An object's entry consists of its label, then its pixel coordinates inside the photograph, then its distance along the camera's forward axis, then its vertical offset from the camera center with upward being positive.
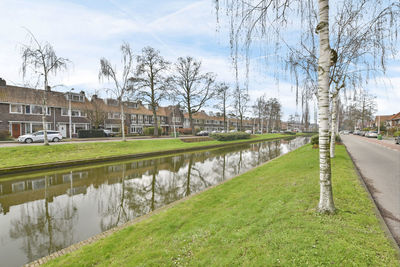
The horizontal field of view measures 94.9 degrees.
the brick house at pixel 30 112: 28.47 +2.70
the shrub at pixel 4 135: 24.94 -1.03
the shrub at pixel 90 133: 32.10 -0.99
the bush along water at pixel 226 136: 34.66 -1.66
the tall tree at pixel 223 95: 37.94 +7.47
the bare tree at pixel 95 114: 38.25 +3.01
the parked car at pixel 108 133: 35.41 -1.10
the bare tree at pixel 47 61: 16.33 +6.09
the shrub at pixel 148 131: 42.41 -0.79
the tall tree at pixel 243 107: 48.70 +5.41
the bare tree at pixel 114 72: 21.19 +6.74
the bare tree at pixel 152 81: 31.84 +8.33
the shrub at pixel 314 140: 19.23 -1.34
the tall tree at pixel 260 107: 57.83 +6.68
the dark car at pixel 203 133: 47.83 -1.46
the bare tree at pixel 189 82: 36.25 +9.12
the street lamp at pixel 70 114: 33.62 +2.56
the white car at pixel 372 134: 42.34 -1.69
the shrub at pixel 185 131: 53.31 -1.01
